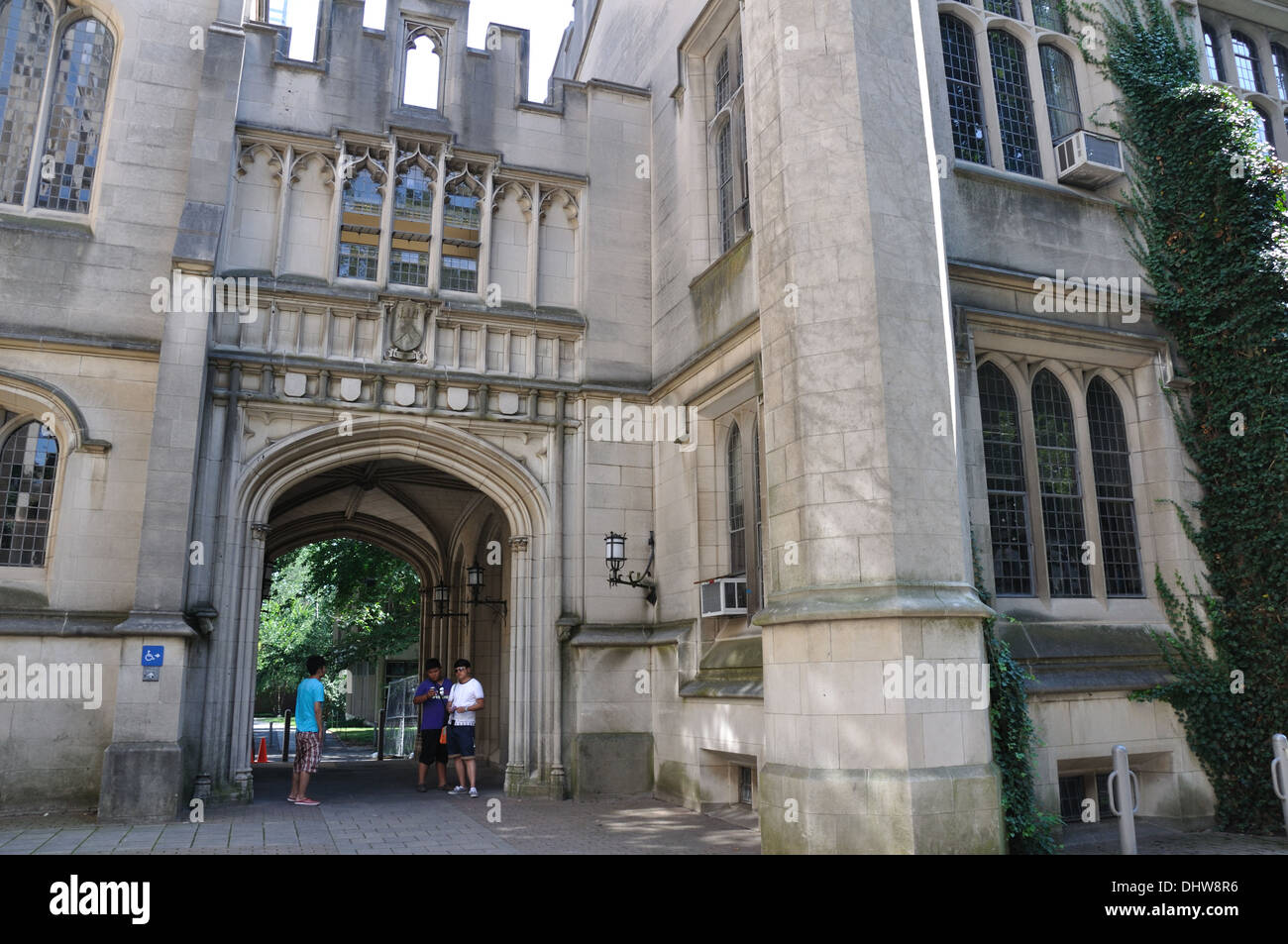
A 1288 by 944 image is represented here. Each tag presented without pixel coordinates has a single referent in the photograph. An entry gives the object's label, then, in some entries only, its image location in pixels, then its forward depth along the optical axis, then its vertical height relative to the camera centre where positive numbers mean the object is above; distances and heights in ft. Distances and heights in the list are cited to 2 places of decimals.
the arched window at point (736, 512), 40.24 +7.46
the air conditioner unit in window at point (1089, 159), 38.40 +21.09
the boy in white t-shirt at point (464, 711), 41.68 -0.98
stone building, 27.81 +12.38
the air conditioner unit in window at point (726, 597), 38.22 +3.55
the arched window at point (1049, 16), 42.37 +29.63
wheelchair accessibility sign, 34.78 +1.14
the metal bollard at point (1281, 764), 28.50 -2.67
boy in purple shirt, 44.19 -1.32
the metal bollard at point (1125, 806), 24.95 -3.38
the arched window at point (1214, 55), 46.44 +30.56
